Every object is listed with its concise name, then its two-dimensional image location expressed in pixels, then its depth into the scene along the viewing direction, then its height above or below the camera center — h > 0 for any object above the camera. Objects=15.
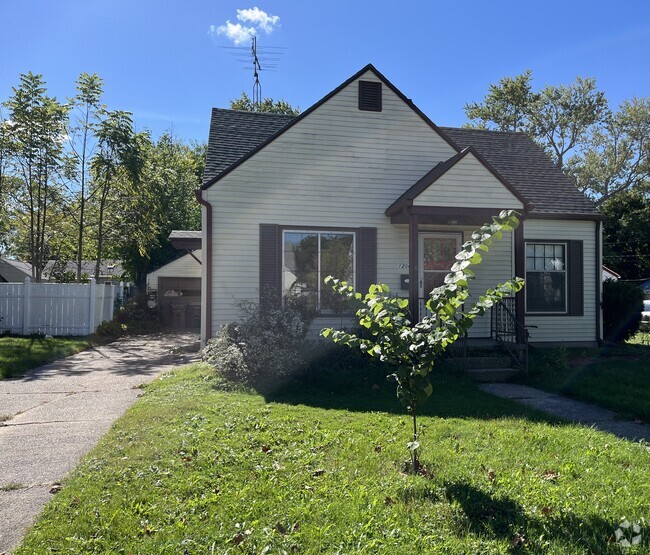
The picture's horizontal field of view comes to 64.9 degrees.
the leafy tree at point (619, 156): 34.94 +9.82
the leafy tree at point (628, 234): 33.28 +4.18
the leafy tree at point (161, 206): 20.27 +4.25
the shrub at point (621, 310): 12.36 -0.33
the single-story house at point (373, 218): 10.25 +1.60
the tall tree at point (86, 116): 16.95 +5.96
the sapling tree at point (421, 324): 4.07 -0.25
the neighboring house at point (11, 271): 36.22 +1.44
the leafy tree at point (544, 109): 34.78 +12.86
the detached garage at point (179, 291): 20.75 +0.06
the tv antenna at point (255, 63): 20.16 +9.16
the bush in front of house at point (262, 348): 8.11 -0.90
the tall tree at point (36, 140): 15.88 +4.77
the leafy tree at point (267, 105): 39.28 +14.80
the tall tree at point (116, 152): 16.86 +4.69
